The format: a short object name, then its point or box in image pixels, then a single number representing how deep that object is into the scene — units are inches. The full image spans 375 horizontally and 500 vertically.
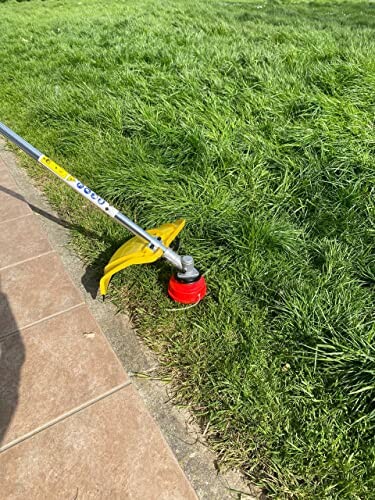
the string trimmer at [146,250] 82.1
